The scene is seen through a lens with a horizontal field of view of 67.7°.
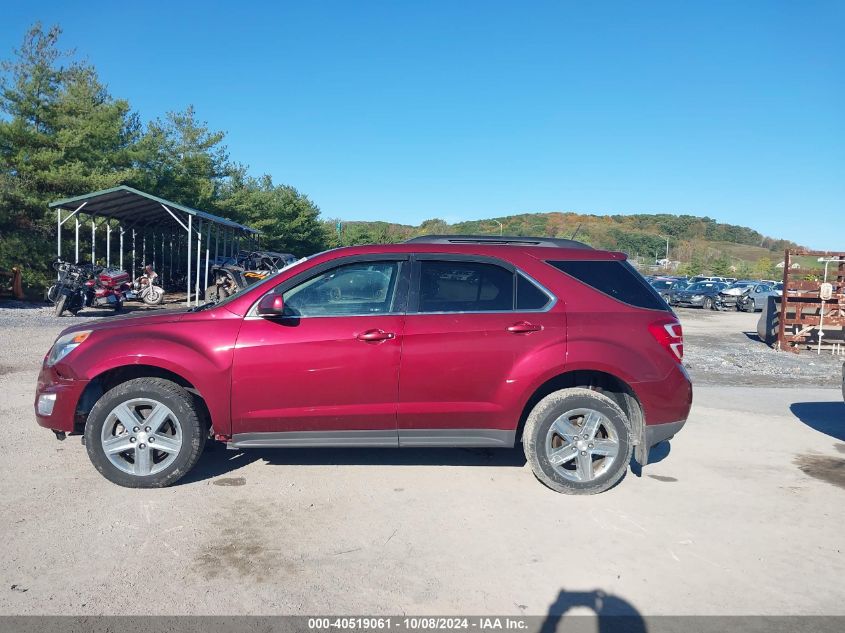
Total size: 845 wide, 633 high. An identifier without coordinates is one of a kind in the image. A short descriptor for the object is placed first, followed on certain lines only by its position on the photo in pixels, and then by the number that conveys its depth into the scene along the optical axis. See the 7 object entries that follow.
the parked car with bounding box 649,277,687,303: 35.94
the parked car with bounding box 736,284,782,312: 32.72
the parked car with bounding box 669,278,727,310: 33.75
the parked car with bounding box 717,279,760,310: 33.12
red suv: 4.47
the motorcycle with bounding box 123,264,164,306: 18.64
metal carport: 17.39
